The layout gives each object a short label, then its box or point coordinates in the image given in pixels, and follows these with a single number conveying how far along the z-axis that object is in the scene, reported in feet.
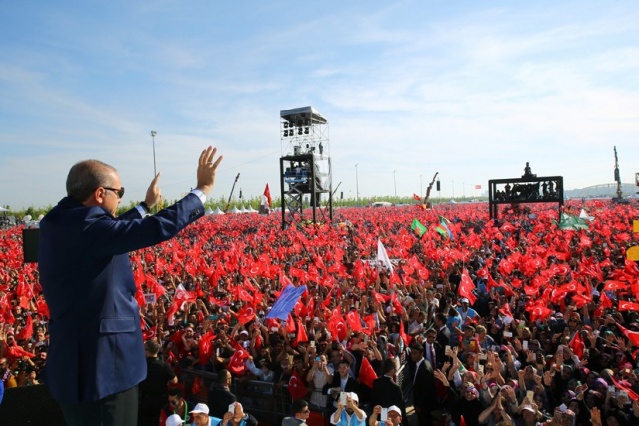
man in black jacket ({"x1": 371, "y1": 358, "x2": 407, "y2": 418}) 19.53
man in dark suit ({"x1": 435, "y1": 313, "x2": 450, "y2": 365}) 26.15
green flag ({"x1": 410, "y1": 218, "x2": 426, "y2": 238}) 69.05
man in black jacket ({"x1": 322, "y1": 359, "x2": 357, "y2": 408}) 21.86
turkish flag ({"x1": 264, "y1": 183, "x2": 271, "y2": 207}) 128.00
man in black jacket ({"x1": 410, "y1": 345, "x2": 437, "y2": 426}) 21.65
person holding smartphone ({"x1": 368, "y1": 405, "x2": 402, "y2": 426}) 16.91
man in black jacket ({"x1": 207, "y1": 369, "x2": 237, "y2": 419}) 18.47
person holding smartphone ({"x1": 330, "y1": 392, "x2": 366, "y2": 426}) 17.48
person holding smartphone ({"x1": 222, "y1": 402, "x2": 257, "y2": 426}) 16.65
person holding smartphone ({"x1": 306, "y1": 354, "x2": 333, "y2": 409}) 22.21
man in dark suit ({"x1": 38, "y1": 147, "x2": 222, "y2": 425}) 6.30
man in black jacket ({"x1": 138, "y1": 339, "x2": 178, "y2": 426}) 17.79
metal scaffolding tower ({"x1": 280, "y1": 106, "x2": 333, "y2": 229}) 116.26
